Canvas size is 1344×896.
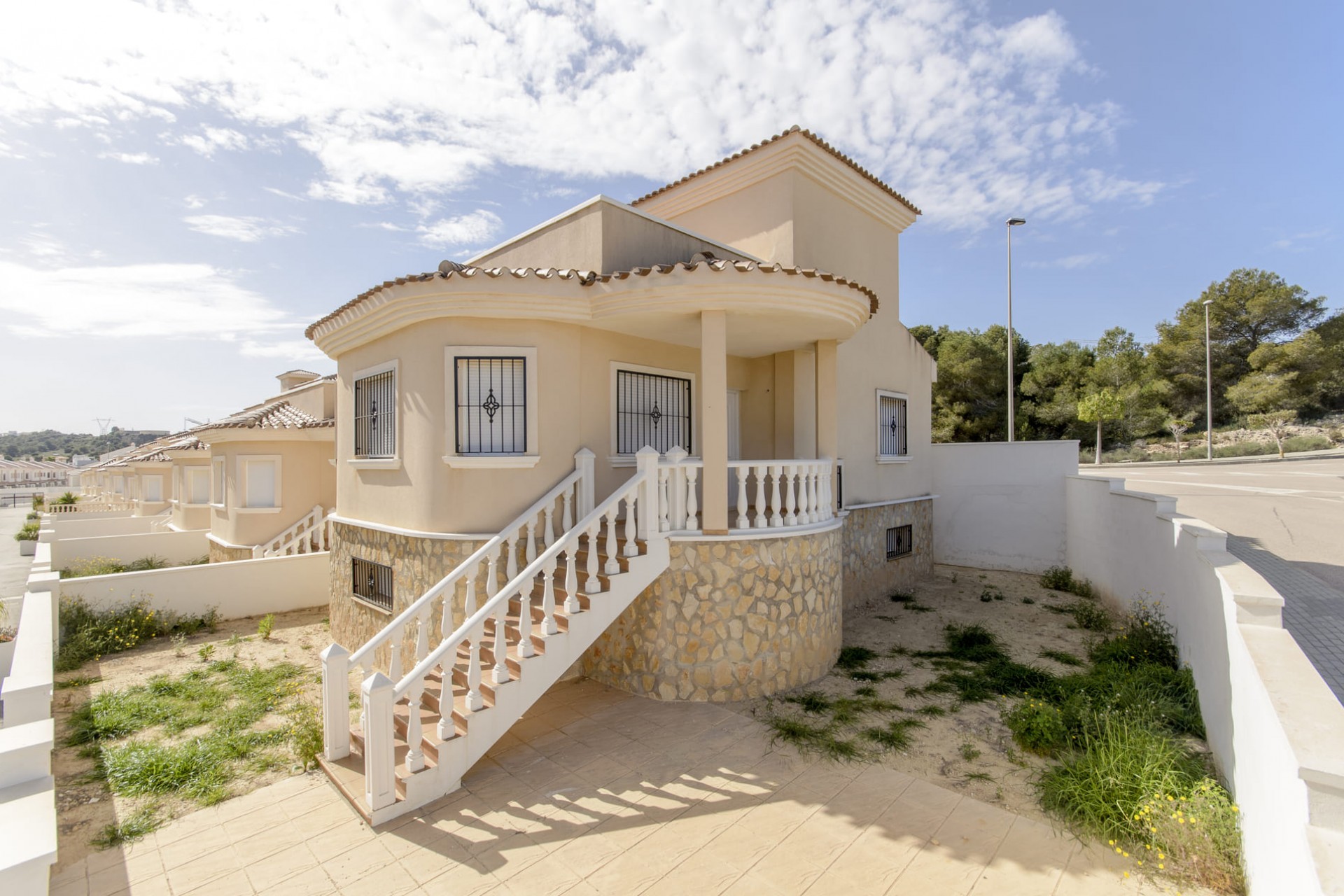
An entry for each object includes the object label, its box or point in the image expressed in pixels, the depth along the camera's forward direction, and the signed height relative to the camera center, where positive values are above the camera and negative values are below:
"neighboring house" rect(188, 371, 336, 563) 13.75 -0.53
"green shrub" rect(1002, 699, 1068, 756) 5.34 -2.62
